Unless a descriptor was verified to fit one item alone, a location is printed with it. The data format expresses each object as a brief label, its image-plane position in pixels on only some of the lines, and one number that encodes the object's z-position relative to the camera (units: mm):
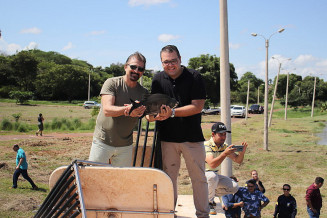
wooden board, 2869
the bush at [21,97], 49500
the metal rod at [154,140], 3646
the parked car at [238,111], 49188
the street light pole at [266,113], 19719
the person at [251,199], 6160
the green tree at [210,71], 50791
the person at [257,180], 7750
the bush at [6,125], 25558
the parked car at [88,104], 54800
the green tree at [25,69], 66356
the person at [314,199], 7809
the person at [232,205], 5895
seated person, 4664
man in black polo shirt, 3545
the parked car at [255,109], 59219
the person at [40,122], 22916
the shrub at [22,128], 25438
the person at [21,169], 10523
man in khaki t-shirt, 3822
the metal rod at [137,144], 3922
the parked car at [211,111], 52400
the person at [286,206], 7400
